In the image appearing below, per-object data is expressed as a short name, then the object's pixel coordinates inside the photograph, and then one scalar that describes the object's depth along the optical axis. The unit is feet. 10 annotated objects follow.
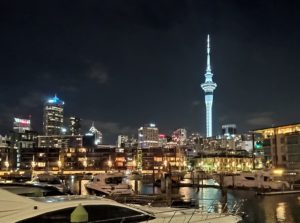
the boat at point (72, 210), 22.87
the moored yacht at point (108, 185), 111.52
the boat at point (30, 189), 35.81
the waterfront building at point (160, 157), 427.46
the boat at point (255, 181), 129.52
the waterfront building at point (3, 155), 448.00
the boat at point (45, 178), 173.19
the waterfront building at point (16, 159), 439.23
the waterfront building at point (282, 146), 228.88
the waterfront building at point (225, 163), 374.22
